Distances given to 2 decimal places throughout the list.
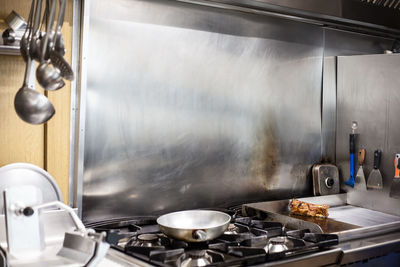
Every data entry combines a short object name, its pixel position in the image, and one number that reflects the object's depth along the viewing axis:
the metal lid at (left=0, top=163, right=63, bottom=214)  1.41
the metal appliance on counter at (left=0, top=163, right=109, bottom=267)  1.05
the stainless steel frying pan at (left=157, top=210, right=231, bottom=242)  1.41
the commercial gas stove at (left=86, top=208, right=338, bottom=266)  1.32
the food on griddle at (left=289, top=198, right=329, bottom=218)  1.85
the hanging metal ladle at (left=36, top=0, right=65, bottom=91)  1.16
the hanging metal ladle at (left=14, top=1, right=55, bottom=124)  1.18
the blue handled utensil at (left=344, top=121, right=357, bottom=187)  2.19
